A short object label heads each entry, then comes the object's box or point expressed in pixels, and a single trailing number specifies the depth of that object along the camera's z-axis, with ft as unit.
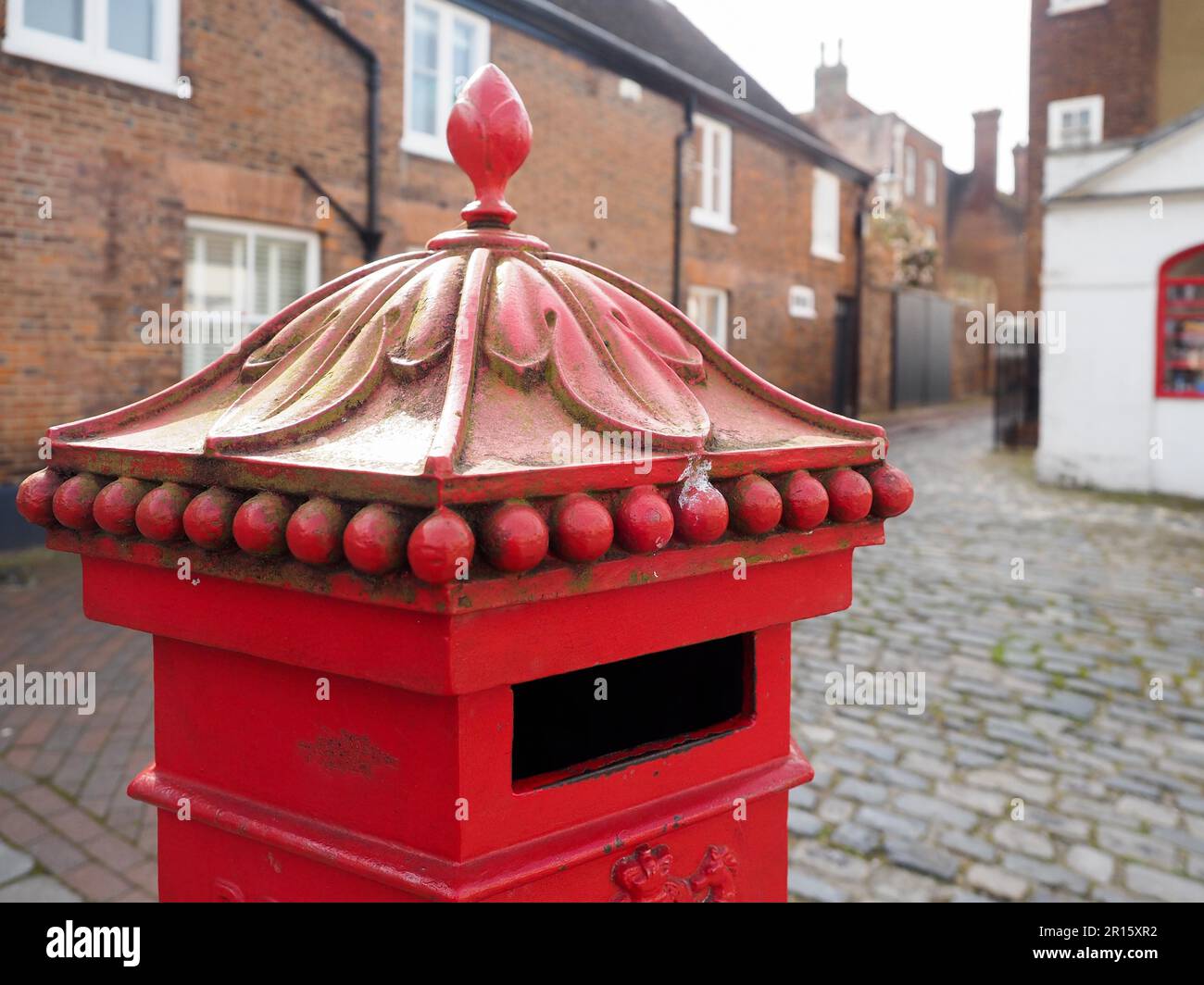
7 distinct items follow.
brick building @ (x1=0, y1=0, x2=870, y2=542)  24.20
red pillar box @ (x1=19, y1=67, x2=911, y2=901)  2.89
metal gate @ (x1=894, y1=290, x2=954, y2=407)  76.28
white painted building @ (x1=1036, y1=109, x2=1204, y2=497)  35.96
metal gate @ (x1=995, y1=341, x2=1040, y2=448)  51.52
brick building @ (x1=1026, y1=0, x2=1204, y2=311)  57.88
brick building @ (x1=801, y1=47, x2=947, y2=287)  96.37
